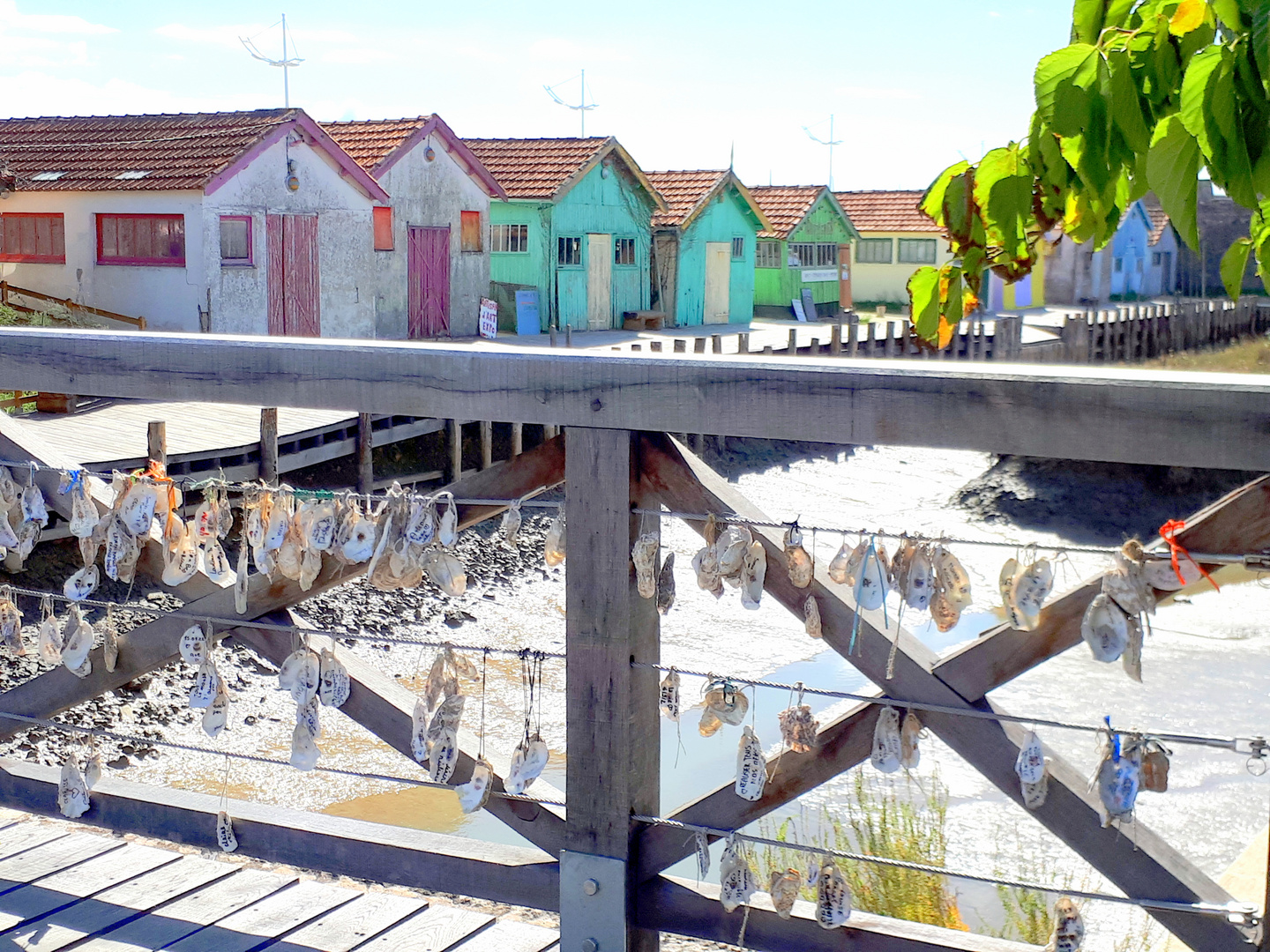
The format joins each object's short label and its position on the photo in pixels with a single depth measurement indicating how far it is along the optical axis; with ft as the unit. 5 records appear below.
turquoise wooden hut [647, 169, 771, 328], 95.61
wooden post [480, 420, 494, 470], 56.24
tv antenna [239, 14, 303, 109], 81.56
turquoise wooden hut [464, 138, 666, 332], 84.69
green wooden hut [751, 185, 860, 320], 112.47
